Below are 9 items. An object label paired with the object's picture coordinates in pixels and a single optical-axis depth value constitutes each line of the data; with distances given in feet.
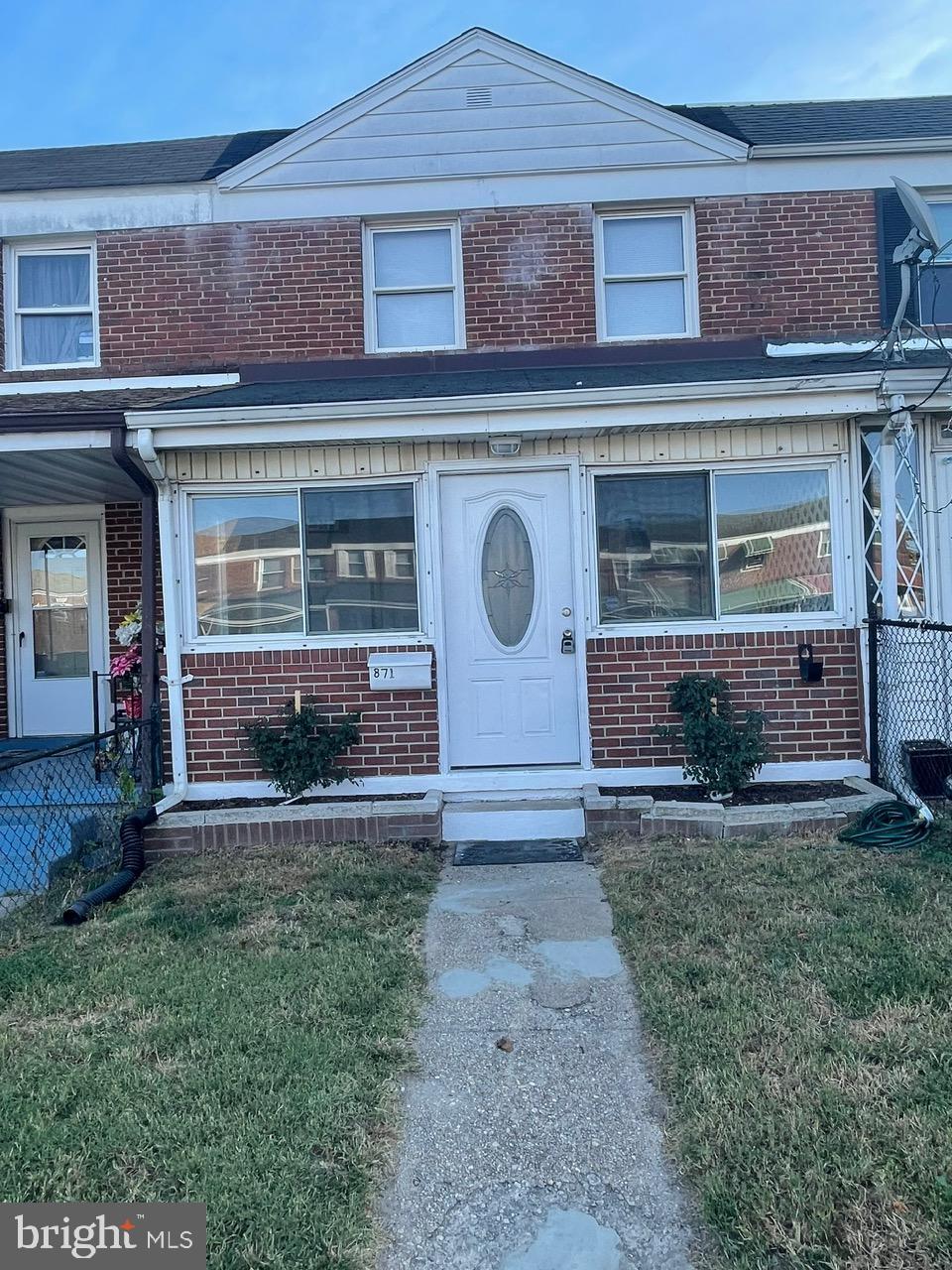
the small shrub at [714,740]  18.55
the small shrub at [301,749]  19.38
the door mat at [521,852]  17.17
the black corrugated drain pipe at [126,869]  14.49
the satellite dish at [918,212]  19.08
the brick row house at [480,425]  20.15
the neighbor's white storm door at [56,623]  26.58
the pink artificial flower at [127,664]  23.45
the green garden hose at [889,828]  16.25
